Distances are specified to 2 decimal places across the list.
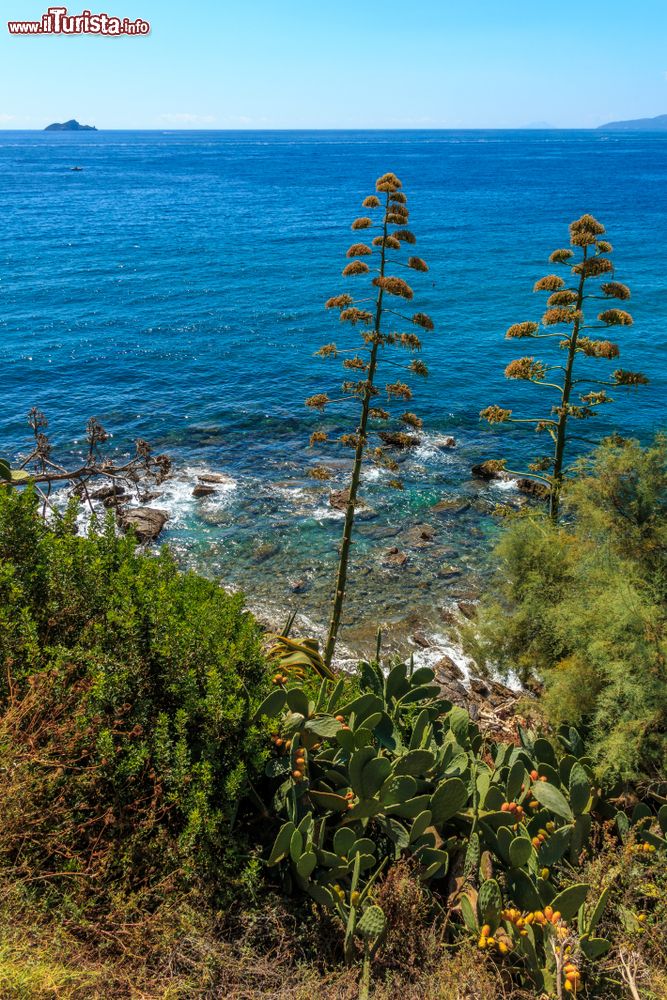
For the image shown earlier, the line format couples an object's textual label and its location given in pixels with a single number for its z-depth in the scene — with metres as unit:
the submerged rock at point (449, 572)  19.05
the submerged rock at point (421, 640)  16.47
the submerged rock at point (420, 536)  20.56
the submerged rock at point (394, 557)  19.69
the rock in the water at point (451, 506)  22.22
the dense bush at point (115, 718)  5.05
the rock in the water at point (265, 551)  19.75
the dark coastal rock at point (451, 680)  13.66
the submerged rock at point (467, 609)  17.36
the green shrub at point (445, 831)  5.18
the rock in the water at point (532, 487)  23.02
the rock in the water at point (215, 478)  23.62
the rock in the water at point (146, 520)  20.06
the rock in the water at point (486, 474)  24.02
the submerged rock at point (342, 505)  22.27
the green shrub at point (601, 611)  7.00
